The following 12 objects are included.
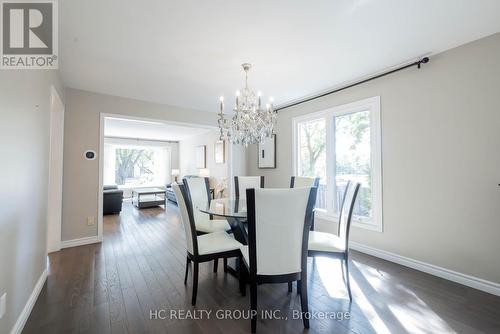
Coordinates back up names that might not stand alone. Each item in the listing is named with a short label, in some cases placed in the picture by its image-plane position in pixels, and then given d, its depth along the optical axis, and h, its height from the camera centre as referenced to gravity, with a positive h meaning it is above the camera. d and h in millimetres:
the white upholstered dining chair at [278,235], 1460 -463
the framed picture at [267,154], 4547 +357
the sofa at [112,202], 5340 -803
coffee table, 6258 -848
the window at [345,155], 2914 +241
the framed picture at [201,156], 7281 +482
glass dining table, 2016 -416
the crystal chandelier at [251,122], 2379 +543
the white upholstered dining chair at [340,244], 1893 -674
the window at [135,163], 8227 +267
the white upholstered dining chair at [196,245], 1868 -686
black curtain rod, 2430 +1246
